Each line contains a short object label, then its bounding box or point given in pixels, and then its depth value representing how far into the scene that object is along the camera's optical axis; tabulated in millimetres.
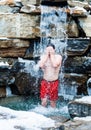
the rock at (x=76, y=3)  10146
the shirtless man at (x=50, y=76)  8336
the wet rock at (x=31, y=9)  9453
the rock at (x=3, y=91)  9488
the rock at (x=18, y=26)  9484
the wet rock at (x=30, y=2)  10258
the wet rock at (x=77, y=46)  9484
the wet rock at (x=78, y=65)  9523
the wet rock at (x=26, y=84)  9484
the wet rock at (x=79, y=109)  6777
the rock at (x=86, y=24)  9617
